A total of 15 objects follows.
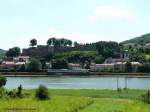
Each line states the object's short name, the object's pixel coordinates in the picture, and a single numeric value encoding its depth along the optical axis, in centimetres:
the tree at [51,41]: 14250
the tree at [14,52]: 14800
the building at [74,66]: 11834
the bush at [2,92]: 3240
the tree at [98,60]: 12839
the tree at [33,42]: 13988
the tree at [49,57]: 13600
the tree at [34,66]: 11281
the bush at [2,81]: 4561
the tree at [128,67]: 11259
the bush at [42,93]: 3138
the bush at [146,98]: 2896
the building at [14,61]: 12849
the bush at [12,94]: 3300
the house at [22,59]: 13336
